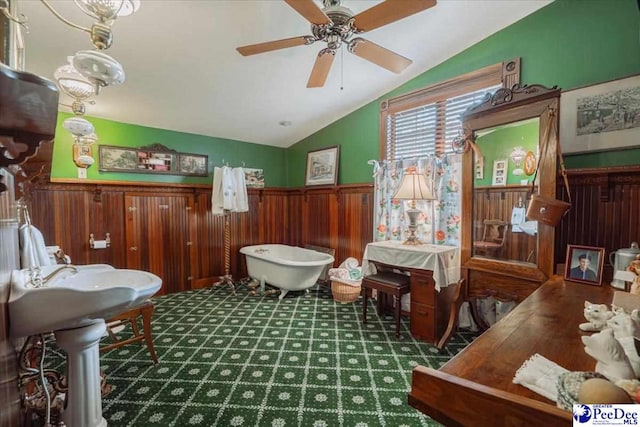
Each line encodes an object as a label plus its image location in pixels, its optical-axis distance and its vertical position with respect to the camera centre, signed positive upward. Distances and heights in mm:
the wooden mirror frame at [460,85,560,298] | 1800 +172
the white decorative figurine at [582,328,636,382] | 646 -365
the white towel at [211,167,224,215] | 4219 +144
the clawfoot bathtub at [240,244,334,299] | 3726 -930
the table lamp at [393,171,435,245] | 2844 +115
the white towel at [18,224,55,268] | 1617 -293
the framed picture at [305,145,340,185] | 4262 +593
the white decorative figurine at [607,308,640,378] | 648 -329
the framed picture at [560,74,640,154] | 1857 +623
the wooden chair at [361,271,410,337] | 2721 -840
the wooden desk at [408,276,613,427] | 643 -482
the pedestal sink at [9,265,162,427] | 1045 -455
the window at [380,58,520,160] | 2672 +1060
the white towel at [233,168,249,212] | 4328 +205
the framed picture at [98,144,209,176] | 3641 +598
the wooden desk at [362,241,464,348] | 2541 -758
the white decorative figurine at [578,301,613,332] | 938 -385
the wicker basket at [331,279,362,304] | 3629 -1177
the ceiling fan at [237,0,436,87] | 1562 +1123
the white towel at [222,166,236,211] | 4191 +203
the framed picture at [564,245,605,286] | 1592 -360
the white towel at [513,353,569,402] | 702 -473
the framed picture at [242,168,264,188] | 4838 +447
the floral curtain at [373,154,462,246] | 2863 +1
